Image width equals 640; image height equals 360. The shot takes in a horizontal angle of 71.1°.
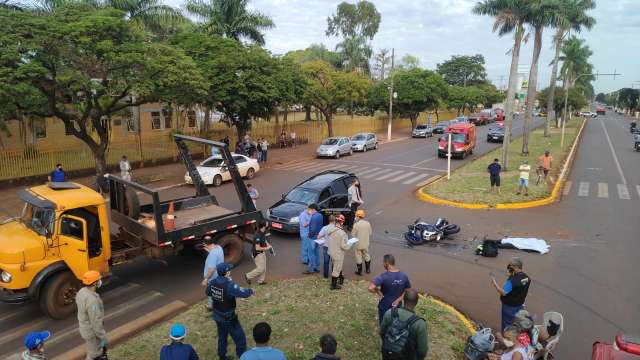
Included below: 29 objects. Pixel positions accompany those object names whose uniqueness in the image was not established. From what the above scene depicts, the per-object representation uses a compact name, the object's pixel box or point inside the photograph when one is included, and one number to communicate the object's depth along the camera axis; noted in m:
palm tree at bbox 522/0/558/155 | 22.74
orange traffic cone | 9.15
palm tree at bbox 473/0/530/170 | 22.48
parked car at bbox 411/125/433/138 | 45.56
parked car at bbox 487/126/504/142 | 40.56
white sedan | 20.12
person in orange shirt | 18.83
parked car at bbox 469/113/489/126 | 62.41
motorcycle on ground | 12.18
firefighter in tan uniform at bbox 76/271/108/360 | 5.82
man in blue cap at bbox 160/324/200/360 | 4.77
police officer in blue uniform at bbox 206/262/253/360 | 5.91
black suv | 12.66
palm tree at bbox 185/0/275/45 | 31.28
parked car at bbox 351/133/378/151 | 33.51
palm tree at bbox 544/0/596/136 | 24.07
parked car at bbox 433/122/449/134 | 48.88
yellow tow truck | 7.59
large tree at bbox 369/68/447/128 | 46.00
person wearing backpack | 5.04
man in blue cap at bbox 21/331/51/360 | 4.99
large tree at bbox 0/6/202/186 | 15.50
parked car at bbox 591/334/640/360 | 4.95
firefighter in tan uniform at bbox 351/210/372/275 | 9.41
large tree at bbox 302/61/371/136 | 36.75
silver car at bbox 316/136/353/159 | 29.89
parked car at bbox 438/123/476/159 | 29.83
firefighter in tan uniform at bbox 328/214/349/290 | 8.70
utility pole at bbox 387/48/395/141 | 41.62
